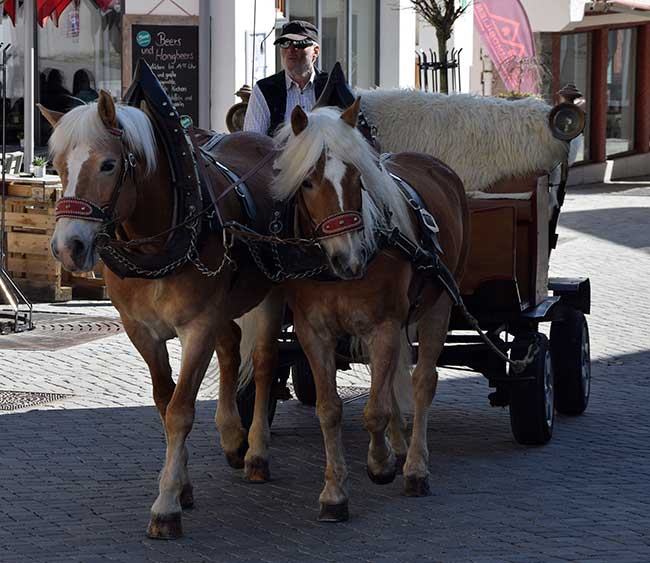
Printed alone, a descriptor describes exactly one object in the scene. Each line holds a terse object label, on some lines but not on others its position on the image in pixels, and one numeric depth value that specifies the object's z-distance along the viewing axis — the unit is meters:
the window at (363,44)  20.53
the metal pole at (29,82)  15.54
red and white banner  20.34
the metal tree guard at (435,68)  16.20
